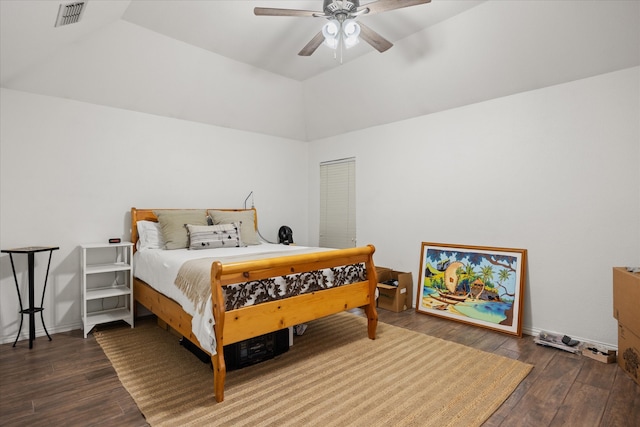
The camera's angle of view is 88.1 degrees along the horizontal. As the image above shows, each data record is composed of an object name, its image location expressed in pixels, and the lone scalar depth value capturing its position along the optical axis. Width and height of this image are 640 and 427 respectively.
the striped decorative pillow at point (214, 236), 3.46
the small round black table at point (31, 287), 2.83
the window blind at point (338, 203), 4.84
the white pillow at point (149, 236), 3.53
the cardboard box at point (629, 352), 2.22
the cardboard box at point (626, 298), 2.20
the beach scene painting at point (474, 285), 3.17
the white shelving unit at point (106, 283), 3.16
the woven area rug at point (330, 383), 1.90
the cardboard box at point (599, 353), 2.53
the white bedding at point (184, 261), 2.06
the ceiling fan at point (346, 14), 2.26
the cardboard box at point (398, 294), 3.83
